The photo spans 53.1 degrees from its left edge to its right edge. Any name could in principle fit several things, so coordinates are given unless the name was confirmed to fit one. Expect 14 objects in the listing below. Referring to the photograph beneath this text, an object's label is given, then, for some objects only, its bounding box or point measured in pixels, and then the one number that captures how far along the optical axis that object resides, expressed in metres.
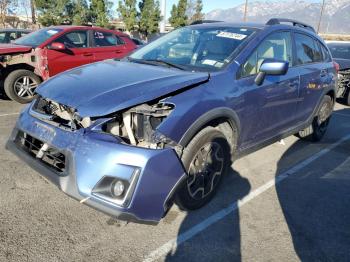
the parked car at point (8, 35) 10.70
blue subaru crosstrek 2.58
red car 7.07
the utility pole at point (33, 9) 28.05
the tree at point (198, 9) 42.50
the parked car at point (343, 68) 8.77
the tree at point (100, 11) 32.72
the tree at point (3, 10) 25.52
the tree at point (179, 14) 37.94
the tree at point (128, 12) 33.38
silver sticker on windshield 3.80
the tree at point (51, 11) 29.94
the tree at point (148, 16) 33.91
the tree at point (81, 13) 31.62
